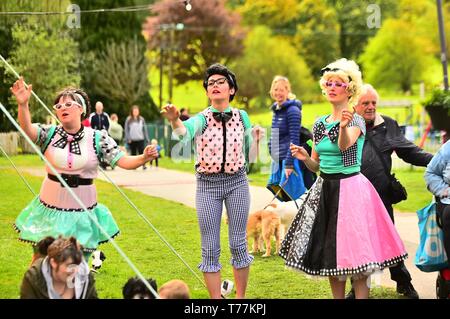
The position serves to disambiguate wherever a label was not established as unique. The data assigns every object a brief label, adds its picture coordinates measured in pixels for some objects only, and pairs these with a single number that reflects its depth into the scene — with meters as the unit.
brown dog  10.81
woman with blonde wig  7.34
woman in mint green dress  7.38
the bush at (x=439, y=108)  18.56
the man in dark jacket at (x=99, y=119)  21.99
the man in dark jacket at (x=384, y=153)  8.50
